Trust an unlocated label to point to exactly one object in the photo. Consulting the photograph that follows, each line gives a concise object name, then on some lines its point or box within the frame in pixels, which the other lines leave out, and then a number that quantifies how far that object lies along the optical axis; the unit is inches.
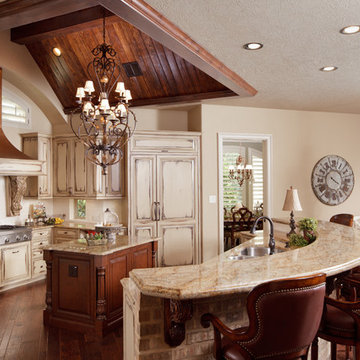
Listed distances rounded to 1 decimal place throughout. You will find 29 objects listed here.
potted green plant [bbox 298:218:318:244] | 133.0
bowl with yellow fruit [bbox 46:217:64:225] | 250.3
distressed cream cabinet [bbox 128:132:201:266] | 235.5
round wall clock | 274.2
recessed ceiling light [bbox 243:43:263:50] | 135.6
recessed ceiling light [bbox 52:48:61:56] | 219.1
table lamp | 169.2
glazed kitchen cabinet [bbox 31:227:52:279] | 230.8
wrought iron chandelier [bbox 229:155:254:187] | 347.3
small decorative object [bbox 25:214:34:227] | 244.8
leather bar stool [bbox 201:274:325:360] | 60.0
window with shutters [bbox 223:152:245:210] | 379.2
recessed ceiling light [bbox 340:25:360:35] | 119.7
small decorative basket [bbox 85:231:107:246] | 160.7
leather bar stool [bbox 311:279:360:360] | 84.7
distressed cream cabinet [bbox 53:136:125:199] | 240.7
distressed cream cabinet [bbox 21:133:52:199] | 246.2
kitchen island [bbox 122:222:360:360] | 66.0
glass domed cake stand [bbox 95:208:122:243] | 173.0
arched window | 239.0
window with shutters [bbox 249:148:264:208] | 378.9
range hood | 207.8
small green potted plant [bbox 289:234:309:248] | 134.2
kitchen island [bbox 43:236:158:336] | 149.9
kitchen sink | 140.9
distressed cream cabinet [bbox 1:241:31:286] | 210.2
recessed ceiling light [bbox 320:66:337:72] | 163.7
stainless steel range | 208.5
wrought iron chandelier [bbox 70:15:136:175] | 151.1
